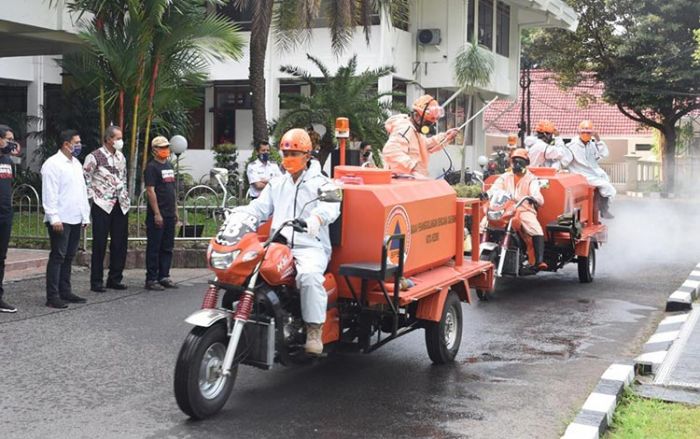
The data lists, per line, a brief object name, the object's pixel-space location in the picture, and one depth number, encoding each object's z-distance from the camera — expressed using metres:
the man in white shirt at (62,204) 9.61
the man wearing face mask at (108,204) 10.52
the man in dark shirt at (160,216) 10.92
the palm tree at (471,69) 26.64
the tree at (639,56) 35.62
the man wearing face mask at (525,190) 11.31
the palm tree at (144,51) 15.08
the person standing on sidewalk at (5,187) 9.10
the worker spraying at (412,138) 8.88
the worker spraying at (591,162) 13.93
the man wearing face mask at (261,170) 14.75
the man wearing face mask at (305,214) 6.28
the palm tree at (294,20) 17.41
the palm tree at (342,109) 19.09
